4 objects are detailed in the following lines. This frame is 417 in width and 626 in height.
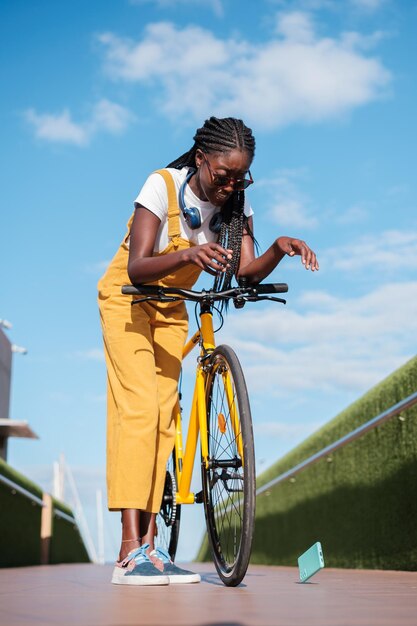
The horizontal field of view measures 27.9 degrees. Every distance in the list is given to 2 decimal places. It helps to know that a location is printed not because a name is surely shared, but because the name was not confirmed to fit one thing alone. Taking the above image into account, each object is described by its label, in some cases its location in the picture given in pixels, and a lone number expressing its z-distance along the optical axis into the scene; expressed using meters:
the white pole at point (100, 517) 34.69
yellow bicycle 2.91
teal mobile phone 3.09
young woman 3.12
